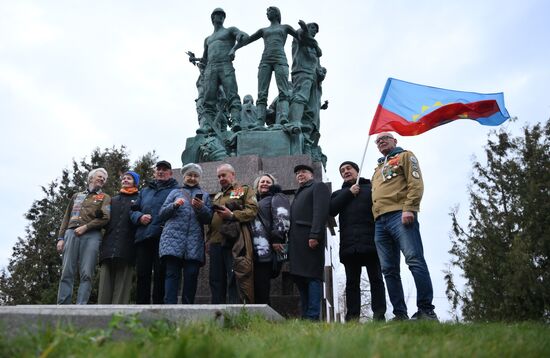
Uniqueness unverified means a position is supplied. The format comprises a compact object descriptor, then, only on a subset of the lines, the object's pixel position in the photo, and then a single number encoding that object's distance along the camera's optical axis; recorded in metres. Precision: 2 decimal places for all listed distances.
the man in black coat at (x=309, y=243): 5.85
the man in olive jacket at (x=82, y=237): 6.36
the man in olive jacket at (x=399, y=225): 5.16
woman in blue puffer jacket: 5.95
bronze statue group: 10.23
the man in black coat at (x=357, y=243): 5.81
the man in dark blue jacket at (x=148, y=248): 6.38
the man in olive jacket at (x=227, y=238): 6.00
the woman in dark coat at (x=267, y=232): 6.00
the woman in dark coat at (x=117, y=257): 6.47
